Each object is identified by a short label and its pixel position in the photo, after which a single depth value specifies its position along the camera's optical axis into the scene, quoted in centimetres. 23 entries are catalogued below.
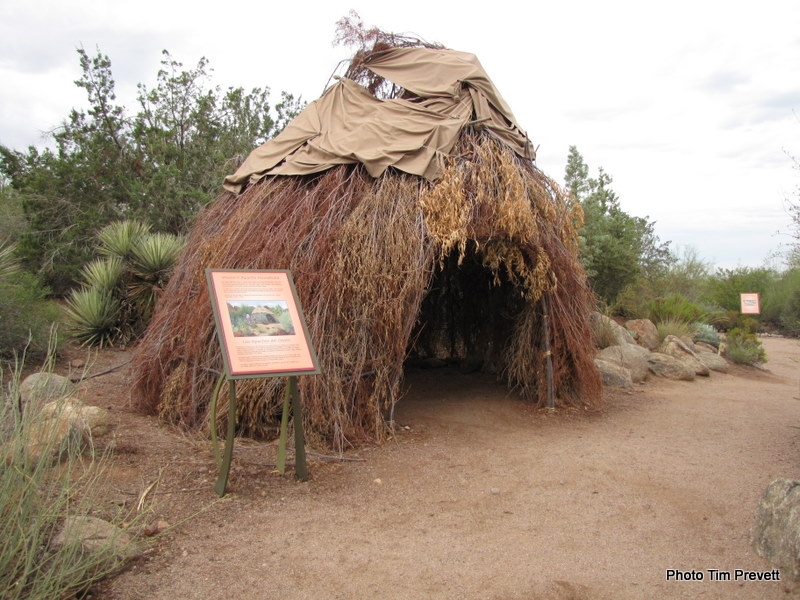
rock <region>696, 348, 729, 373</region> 1183
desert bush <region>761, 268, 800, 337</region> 2055
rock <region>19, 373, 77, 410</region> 580
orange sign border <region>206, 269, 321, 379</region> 431
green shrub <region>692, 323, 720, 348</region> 1364
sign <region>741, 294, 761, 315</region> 1703
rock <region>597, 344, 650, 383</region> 1010
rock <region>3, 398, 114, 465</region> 309
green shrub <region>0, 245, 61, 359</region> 811
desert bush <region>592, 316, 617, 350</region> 1088
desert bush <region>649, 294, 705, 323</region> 1413
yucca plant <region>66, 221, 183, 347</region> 980
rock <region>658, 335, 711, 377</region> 1110
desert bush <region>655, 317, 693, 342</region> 1300
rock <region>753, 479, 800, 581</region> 346
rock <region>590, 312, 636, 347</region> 1095
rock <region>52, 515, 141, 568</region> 303
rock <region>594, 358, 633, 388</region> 943
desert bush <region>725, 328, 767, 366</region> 1273
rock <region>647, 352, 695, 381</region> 1047
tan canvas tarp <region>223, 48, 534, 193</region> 669
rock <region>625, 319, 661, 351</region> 1241
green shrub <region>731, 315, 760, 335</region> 1496
